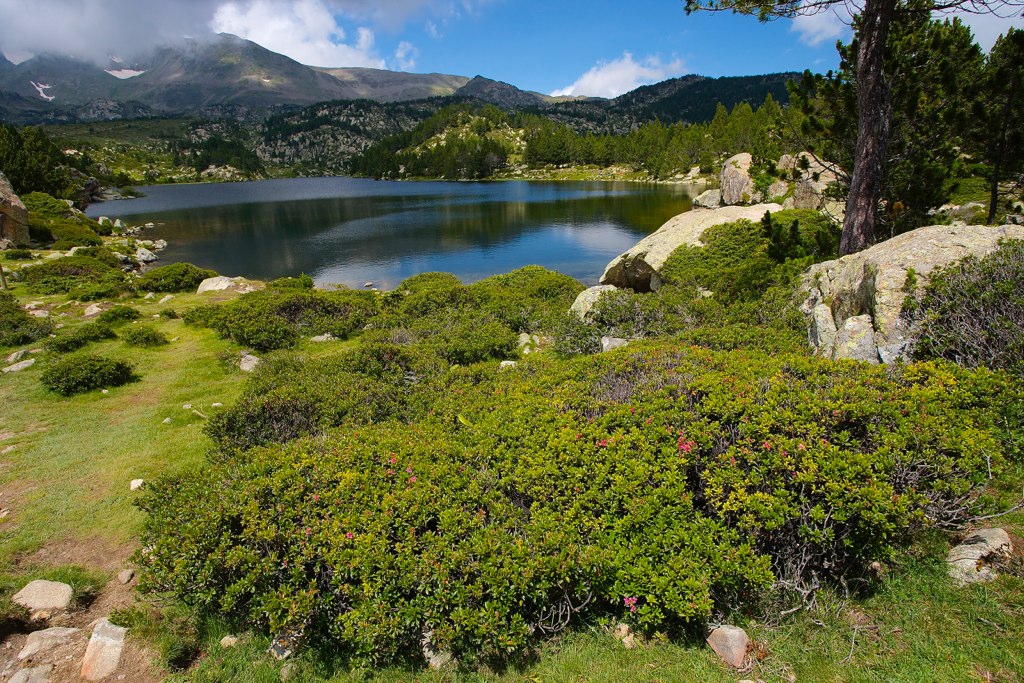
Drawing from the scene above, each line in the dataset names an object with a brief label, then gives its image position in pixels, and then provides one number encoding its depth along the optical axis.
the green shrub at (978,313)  7.44
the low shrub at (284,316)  17.95
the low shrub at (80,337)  16.95
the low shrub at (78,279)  25.79
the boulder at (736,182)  58.41
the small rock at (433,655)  5.15
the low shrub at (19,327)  17.50
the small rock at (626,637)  5.11
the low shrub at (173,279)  28.66
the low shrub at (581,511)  5.09
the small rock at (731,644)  4.74
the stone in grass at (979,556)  5.00
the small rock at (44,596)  6.58
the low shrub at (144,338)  17.95
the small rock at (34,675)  5.34
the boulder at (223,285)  28.64
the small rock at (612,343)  13.95
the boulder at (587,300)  17.03
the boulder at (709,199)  63.69
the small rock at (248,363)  15.57
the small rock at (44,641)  5.80
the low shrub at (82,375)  13.59
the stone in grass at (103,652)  5.51
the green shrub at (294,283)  28.15
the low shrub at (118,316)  20.37
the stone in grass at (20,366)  15.21
